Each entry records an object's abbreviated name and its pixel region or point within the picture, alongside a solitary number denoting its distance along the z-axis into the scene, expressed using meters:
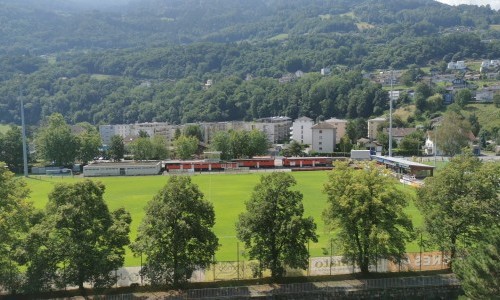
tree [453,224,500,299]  18.20
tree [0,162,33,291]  21.36
